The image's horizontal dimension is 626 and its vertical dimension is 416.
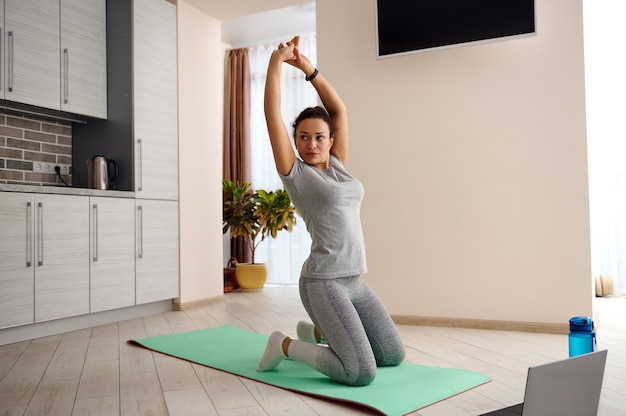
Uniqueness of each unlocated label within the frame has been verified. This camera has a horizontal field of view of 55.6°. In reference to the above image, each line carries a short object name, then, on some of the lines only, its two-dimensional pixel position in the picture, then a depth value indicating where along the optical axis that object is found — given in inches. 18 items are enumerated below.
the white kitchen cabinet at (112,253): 141.3
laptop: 54.4
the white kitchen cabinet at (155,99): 158.2
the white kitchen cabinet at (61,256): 127.6
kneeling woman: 87.0
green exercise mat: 79.7
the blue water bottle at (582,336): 73.4
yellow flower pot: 224.1
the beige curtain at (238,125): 250.4
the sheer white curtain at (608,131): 199.2
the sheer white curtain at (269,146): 246.2
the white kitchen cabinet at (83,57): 146.5
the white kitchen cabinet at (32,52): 131.9
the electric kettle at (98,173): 152.0
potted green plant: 224.4
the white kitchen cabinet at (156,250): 155.5
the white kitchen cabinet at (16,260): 120.4
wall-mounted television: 128.1
